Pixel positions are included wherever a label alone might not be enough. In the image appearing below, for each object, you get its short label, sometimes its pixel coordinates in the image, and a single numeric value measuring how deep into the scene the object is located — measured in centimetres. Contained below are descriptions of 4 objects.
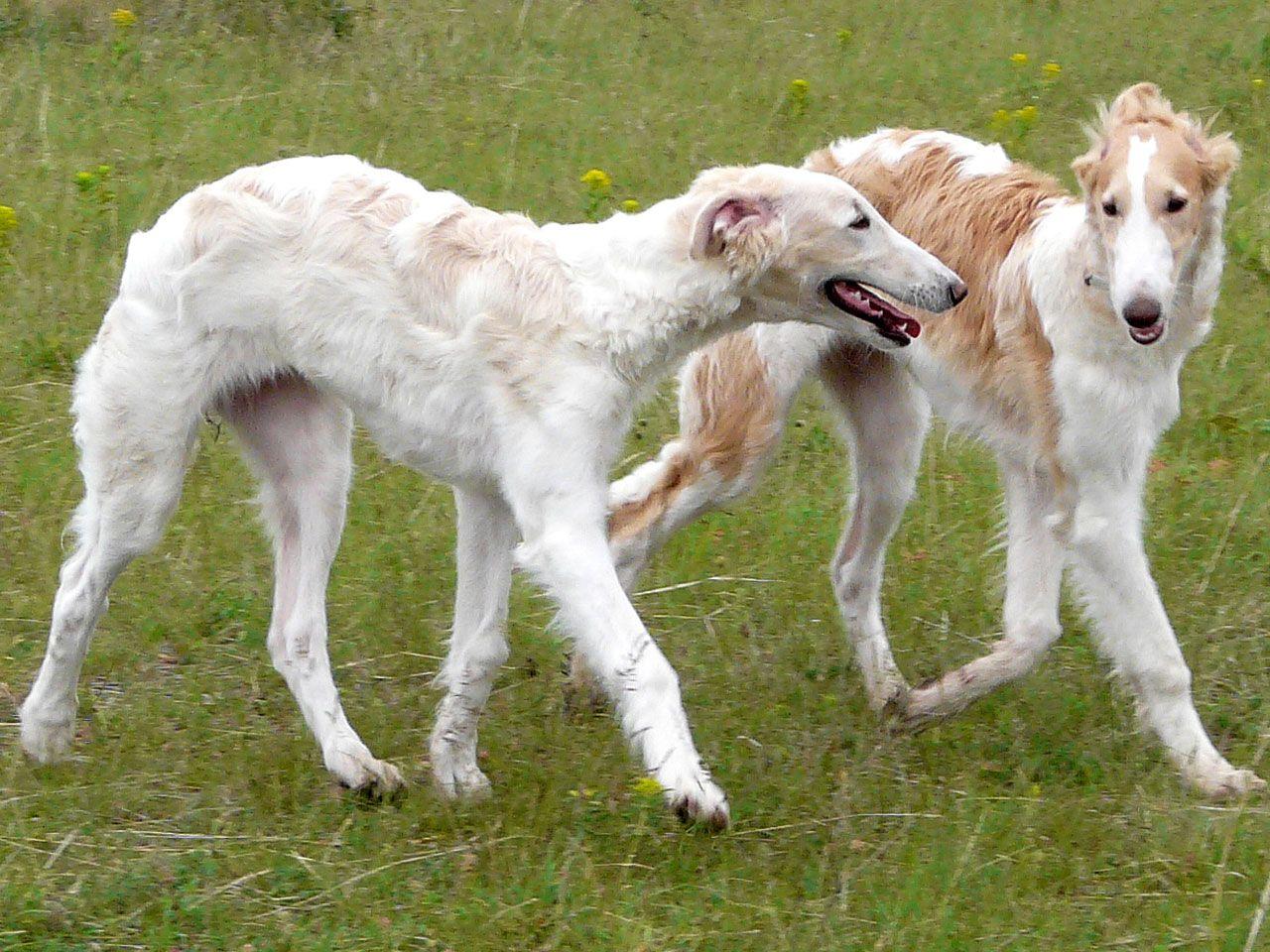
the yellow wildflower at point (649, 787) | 797
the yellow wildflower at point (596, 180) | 1589
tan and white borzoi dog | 986
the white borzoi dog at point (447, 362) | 884
